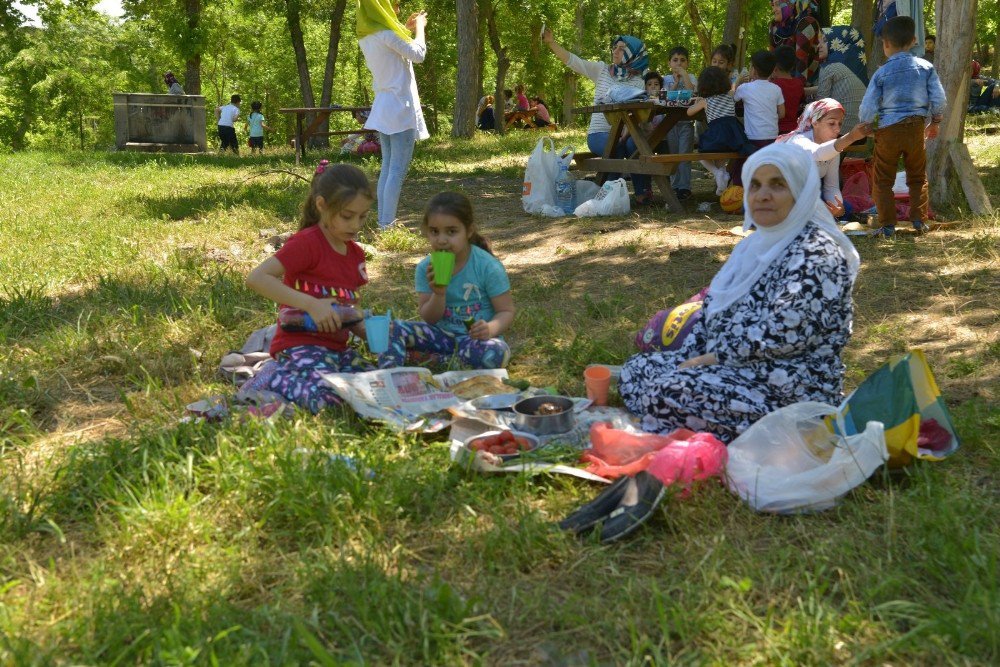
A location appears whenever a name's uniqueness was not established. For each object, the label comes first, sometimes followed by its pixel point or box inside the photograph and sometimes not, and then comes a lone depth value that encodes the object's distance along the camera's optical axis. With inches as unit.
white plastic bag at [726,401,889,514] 103.6
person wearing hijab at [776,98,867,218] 250.7
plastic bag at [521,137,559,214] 327.9
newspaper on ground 130.8
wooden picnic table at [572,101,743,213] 304.7
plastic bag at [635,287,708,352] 157.6
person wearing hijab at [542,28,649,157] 360.5
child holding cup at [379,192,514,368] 158.6
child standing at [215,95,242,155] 813.9
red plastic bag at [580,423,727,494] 106.9
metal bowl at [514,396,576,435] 126.2
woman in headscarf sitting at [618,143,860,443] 121.5
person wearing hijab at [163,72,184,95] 779.4
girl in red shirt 139.1
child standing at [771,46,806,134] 321.4
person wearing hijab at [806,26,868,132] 326.3
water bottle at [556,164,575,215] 333.1
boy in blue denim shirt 245.9
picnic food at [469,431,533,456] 119.5
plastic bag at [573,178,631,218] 314.2
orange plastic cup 142.0
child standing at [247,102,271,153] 844.0
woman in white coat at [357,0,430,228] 268.7
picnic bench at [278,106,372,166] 509.7
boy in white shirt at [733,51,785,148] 303.7
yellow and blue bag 111.1
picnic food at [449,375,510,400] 145.0
